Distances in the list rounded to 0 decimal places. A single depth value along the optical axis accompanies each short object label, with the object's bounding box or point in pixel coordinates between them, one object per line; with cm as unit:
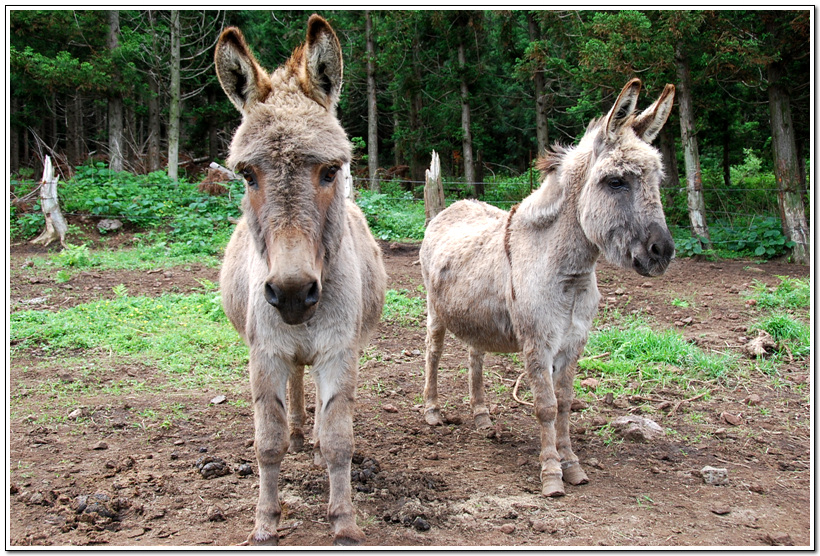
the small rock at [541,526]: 300
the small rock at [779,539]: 286
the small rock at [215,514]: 309
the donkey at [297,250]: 239
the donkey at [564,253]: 350
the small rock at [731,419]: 453
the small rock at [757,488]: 346
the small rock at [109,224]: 1301
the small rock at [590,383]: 536
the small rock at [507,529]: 299
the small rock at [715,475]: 359
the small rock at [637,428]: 426
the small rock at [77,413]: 451
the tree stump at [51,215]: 1232
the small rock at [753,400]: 489
